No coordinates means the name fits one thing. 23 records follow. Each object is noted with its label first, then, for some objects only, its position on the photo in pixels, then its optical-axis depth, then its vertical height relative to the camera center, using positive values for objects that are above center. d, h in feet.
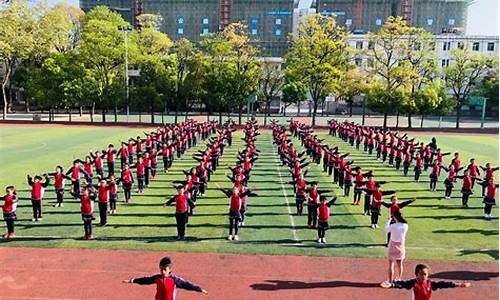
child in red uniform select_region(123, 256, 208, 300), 22.07 -8.33
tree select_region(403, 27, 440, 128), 145.38 +11.55
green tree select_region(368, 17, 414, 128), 146.10 +10.63
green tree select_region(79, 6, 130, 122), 150.71 +12.09
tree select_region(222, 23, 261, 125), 148.77 +9.19
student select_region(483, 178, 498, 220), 45.50 -8.61
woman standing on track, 29.77 -8.32
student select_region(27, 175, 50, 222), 43.11 -9.03
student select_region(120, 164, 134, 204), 50.19 -8.62
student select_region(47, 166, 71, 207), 48.55 -9.11
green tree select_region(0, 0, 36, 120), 135.23 +17.72
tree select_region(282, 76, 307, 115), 185.78 +2.70
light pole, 150.99 +8.55
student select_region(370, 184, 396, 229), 42.01 -8.83
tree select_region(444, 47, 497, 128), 146.57 +10.54
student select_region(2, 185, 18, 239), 38.65 -9.05
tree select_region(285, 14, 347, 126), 150.30 +13.56
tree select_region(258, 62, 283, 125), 176.86 +6.42
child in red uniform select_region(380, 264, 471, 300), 21.86 -8.13
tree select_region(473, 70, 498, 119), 148.25 +5.00
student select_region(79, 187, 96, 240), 38.70 -9.20
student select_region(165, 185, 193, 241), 39.09 -9.14
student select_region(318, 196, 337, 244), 38.50 -9.03
